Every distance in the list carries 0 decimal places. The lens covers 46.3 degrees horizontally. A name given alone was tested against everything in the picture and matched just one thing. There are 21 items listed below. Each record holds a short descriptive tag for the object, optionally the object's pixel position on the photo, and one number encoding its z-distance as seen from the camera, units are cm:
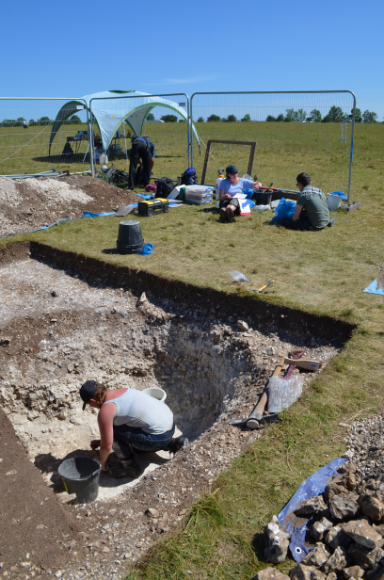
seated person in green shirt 867
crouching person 407
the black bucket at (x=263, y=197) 1076
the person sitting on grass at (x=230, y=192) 968
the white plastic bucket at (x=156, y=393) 512
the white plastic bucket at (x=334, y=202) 1024
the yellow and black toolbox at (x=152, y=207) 1030
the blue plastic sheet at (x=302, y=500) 261
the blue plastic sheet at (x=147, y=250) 766
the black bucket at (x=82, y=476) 392
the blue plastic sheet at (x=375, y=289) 589
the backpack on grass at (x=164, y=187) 1163
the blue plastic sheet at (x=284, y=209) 930
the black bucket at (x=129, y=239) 758
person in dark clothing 1224
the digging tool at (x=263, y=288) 591
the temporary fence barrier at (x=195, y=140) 1259
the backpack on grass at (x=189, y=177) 1193
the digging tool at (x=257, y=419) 391
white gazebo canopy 1633
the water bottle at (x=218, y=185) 1050
